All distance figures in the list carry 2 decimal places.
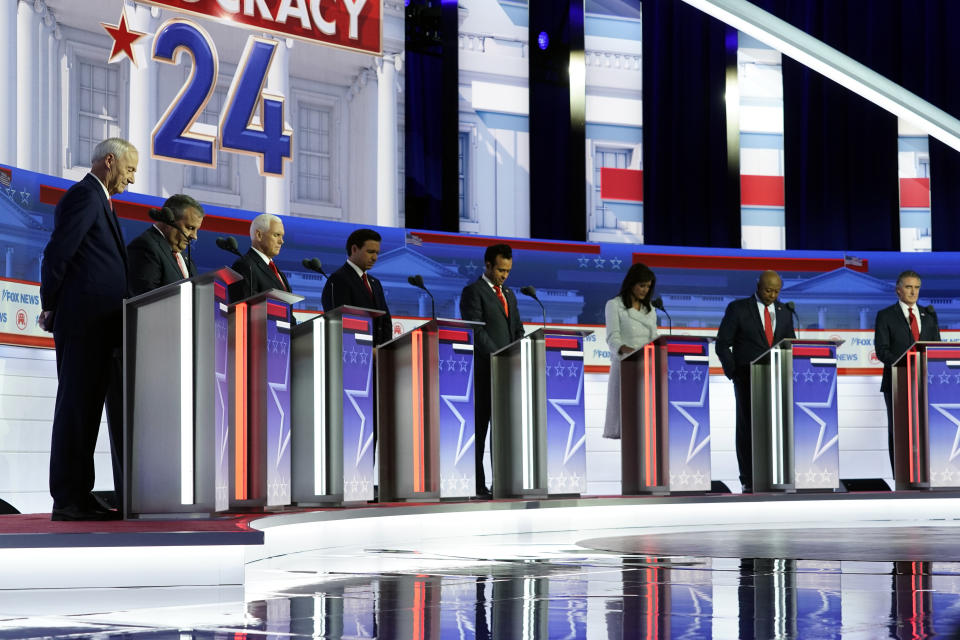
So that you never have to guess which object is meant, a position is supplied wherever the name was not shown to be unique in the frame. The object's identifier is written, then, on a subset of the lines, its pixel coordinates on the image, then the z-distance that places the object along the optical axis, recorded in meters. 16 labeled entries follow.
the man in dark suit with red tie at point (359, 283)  10.80
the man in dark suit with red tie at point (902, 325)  14.82
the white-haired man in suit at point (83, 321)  7.21
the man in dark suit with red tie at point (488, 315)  11.79
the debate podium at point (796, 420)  13.22
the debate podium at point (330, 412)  9.28
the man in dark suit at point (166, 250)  8.04
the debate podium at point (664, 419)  12.35
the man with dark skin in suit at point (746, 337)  13.92
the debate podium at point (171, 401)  7.06
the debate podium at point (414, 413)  10.45
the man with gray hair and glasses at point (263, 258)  9.72
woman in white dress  12.81
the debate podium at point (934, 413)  13.80
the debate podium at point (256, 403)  8.33
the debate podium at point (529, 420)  11.41
